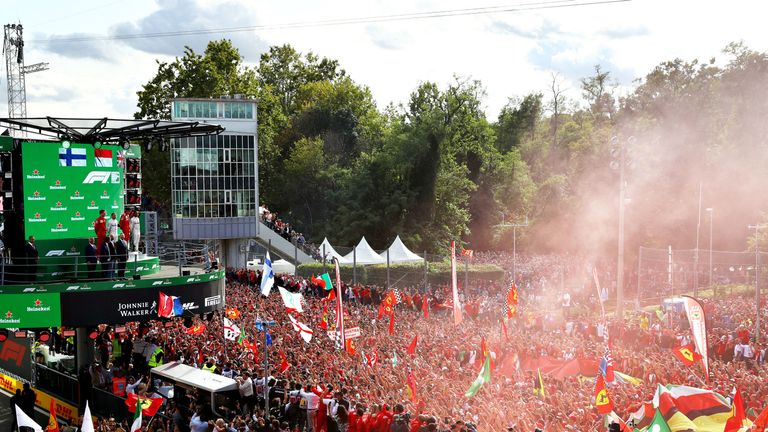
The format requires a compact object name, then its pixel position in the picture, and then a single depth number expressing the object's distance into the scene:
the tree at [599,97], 87.31
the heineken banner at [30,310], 19.45
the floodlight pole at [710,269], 32.19
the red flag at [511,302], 27.66
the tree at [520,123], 86.88
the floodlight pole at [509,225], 68.26
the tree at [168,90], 65.94
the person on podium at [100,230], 21.00
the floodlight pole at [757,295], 25.92
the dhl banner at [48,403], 22.56
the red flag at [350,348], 22.45
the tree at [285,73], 88.56
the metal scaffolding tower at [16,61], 73.62
